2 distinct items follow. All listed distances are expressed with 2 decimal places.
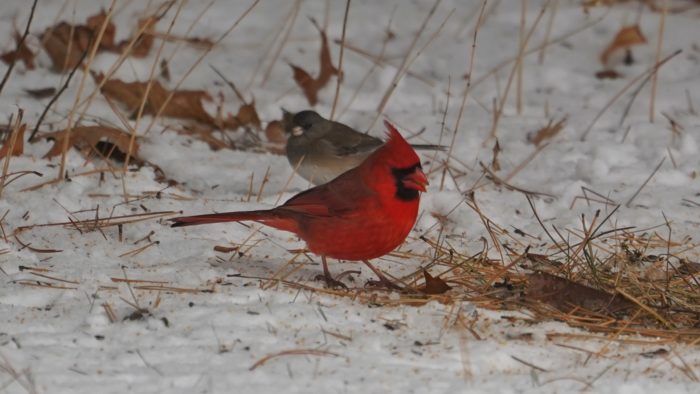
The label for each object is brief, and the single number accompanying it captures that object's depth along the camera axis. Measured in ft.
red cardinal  25.03
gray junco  35.58
